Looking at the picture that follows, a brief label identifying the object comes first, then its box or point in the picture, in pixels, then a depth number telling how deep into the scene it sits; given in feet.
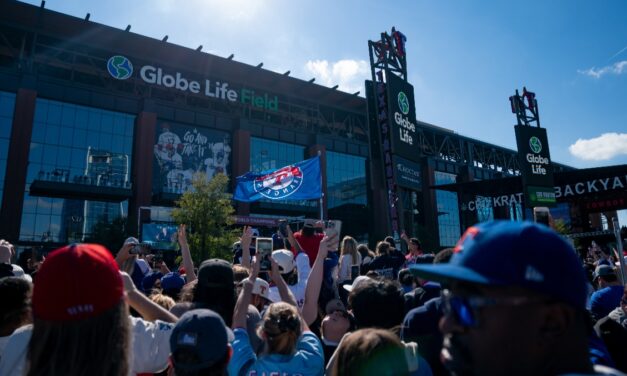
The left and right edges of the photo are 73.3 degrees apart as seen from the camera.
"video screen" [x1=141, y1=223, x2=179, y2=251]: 120.26
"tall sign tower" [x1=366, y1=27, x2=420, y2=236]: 56.39
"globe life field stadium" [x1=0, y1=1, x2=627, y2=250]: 115.24
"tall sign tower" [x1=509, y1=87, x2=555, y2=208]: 67.41
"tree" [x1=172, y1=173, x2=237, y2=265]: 94.68
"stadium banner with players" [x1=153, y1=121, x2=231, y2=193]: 136.46
